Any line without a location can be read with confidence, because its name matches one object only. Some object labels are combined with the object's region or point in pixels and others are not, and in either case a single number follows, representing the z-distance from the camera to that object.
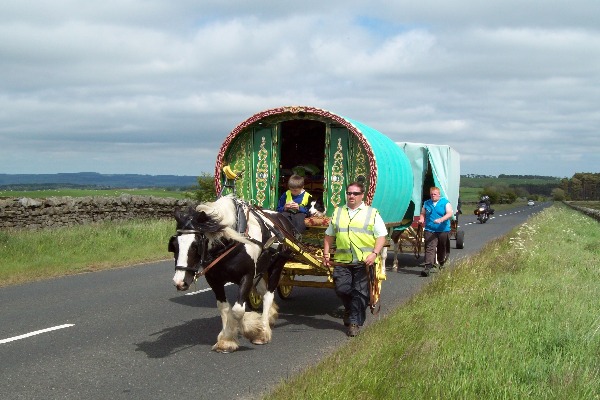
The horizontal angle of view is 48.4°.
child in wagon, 9.49
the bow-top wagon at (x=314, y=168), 9.87
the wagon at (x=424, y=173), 15.91
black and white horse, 6.80
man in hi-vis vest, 8.52
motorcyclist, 42.91
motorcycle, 41.81
